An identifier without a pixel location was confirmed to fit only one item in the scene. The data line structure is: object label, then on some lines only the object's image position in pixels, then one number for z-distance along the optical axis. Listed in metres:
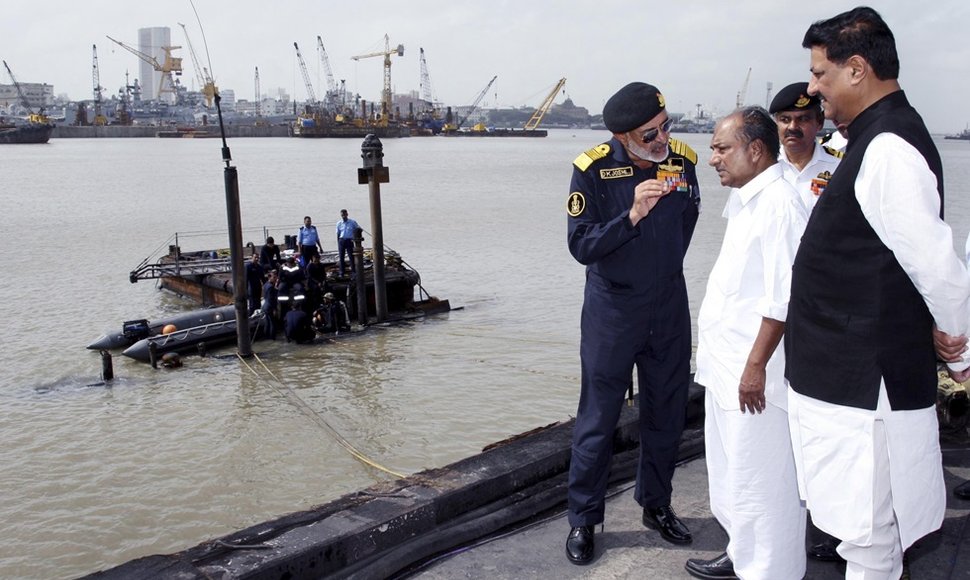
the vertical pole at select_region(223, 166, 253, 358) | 14.83
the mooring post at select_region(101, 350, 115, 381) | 14.03
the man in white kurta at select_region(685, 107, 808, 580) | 2.90
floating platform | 18.59
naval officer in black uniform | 3.48
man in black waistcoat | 2.21
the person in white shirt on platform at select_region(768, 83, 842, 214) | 4.31
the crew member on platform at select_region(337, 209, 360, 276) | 19.58
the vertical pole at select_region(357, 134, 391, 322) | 17.33
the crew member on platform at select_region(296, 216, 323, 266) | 18.83
